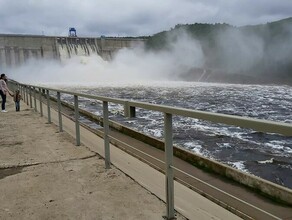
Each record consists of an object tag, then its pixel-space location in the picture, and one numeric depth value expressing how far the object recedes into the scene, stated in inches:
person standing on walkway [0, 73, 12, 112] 394.3
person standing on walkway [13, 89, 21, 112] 378.3
